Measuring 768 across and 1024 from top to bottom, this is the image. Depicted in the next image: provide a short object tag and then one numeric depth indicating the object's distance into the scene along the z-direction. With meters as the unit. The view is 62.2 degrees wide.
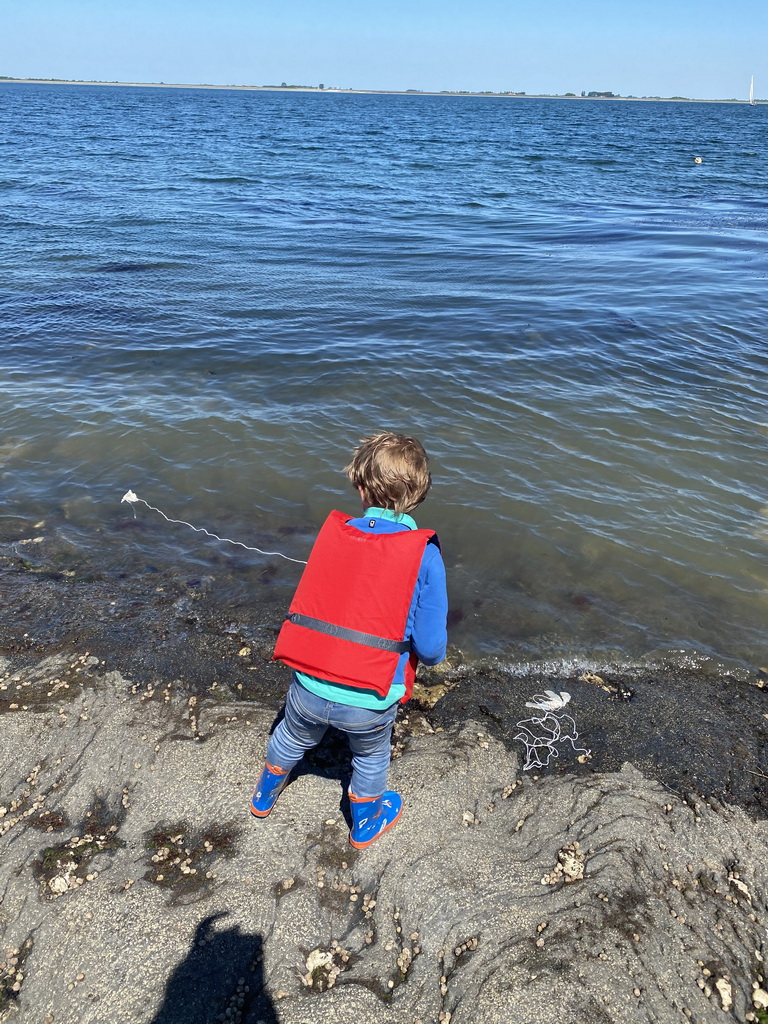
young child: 2.96
